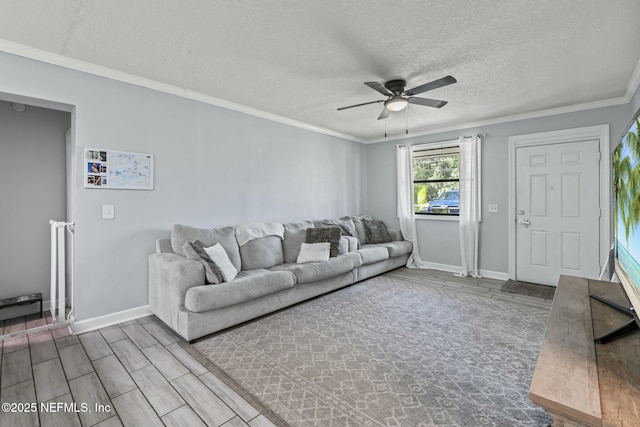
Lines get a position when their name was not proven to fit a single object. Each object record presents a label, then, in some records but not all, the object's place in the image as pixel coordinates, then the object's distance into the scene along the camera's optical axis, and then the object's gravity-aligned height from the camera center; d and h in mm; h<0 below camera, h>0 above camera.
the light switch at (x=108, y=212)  2904 +8
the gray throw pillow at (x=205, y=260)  2777 -450
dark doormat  3811 -1060
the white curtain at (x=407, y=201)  5418 +198
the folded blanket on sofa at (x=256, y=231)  3684 -244
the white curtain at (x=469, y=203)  4742 +131
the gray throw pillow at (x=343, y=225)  4966 -216
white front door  3879 -4
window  5145 +555
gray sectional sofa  2605 -687
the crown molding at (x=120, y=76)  2458 +1367
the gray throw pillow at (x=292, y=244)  4039 -441
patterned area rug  1736 -1141
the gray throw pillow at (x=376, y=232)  5398 -373
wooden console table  872 -575
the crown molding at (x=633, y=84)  2883 +1344
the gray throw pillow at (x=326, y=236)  4180 -345
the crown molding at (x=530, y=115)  3736 +1380
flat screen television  1284 -67
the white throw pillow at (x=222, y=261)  2887 -486
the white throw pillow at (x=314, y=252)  3867 -534
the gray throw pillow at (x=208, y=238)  3154 -281
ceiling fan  3002 +1172
